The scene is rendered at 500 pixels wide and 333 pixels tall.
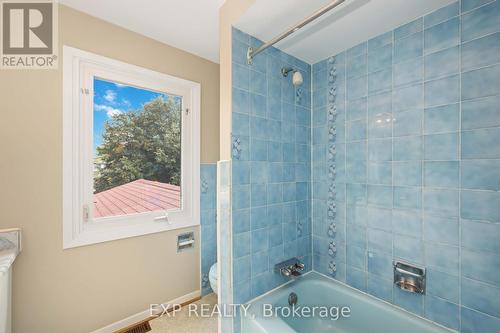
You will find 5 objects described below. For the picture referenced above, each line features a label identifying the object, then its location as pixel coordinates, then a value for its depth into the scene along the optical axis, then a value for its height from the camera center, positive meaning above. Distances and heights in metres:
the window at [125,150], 1.46 +0.13
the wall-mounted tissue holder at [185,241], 1.96 -0.75
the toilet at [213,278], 1.82 -1.02
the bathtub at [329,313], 1.22 -0.99
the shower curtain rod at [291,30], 0.92 +0.74
